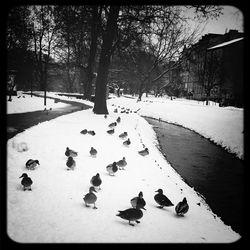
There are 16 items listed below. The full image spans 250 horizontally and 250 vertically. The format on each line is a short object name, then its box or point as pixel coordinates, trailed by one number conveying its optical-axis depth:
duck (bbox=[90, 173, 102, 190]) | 5.38
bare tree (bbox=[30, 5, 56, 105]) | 32.18
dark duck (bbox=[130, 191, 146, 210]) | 4.70
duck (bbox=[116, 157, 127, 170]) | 7.08
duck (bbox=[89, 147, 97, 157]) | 7.76
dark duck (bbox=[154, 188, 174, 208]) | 5.22
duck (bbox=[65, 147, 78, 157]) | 7.22
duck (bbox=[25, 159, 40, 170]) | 5.89
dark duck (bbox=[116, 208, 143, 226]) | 4.17
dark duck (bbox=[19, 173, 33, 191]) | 4.76
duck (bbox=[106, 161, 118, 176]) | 6.49
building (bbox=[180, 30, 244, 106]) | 40.09
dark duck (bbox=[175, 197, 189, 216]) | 5.05
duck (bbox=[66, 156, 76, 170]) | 6.32
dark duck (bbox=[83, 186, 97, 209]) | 4.52
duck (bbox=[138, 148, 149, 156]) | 9.01
